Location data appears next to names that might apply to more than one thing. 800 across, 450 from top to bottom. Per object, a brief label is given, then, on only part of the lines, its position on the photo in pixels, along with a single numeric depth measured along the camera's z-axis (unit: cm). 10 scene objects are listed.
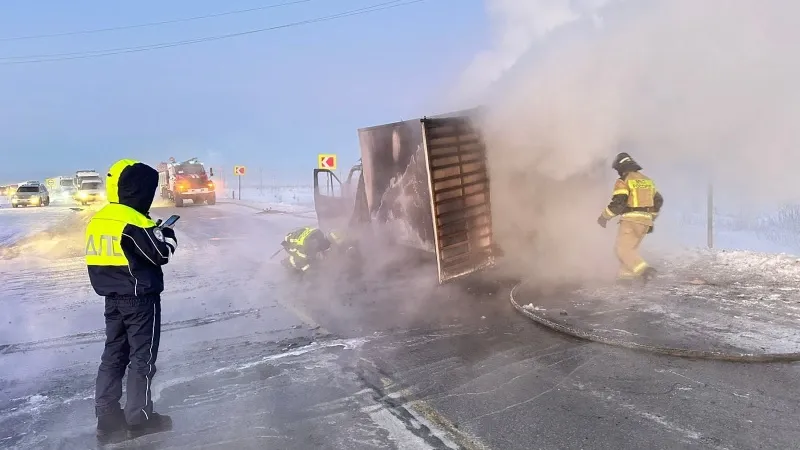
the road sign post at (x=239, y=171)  3014
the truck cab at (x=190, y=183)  2559
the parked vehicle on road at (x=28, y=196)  2969
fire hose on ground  407
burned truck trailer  684
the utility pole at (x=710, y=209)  817
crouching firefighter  838
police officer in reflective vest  331
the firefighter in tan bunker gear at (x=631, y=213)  672
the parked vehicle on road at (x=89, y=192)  2981
